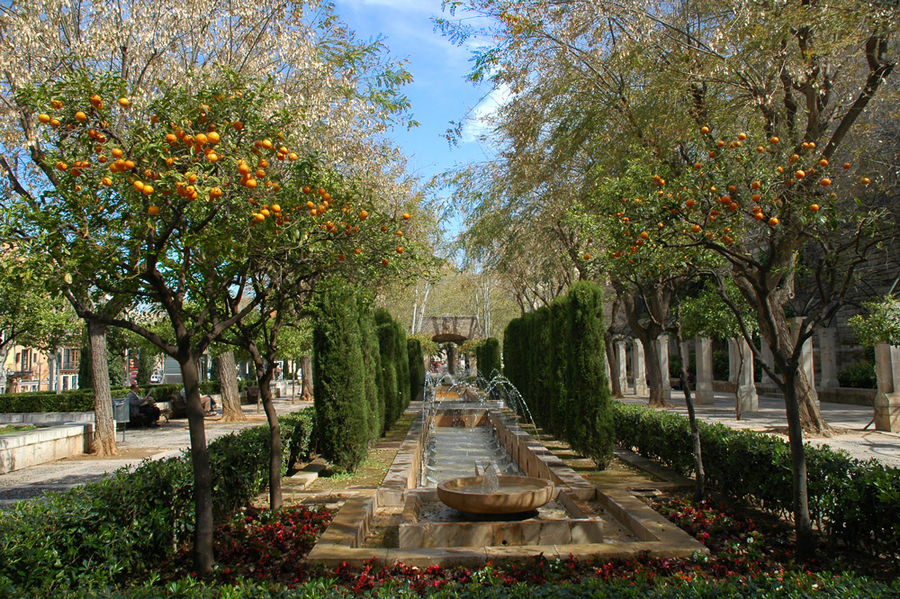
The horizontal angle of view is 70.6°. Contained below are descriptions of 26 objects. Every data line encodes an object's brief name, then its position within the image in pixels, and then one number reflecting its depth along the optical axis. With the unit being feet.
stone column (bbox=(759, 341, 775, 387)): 80.94
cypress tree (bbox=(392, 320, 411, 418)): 58.34
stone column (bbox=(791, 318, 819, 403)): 55.83
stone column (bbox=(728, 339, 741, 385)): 74.50
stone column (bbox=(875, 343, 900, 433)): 44.27
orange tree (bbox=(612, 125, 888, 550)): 16.29
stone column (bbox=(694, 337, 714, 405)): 71.67
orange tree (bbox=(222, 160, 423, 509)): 16.52
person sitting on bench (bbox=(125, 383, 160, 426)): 60.23
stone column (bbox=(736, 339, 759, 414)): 59.20
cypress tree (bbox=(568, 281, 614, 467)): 29.01
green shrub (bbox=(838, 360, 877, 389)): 71.91
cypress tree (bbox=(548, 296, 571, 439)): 35.19
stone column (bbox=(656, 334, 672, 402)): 86.28
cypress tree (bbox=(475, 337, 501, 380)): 91.79
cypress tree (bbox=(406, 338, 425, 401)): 84.33
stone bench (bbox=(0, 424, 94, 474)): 35.55
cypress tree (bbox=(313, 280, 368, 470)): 28.96
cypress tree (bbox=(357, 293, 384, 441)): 36.35
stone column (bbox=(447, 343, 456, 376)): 155.09
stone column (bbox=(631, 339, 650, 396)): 97.35
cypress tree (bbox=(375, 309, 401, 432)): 48.13
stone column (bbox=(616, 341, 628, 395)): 102.17
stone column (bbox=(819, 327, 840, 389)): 75.05
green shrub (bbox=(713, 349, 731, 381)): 104.17
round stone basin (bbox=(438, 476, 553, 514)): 17.25
